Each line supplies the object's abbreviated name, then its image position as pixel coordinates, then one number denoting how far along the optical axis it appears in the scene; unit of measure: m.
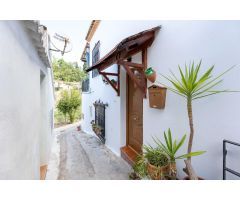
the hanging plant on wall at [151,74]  2.43
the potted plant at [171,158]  1.84
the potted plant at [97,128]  5.30
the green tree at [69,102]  11.49
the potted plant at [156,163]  1.84
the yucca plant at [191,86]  1.53
